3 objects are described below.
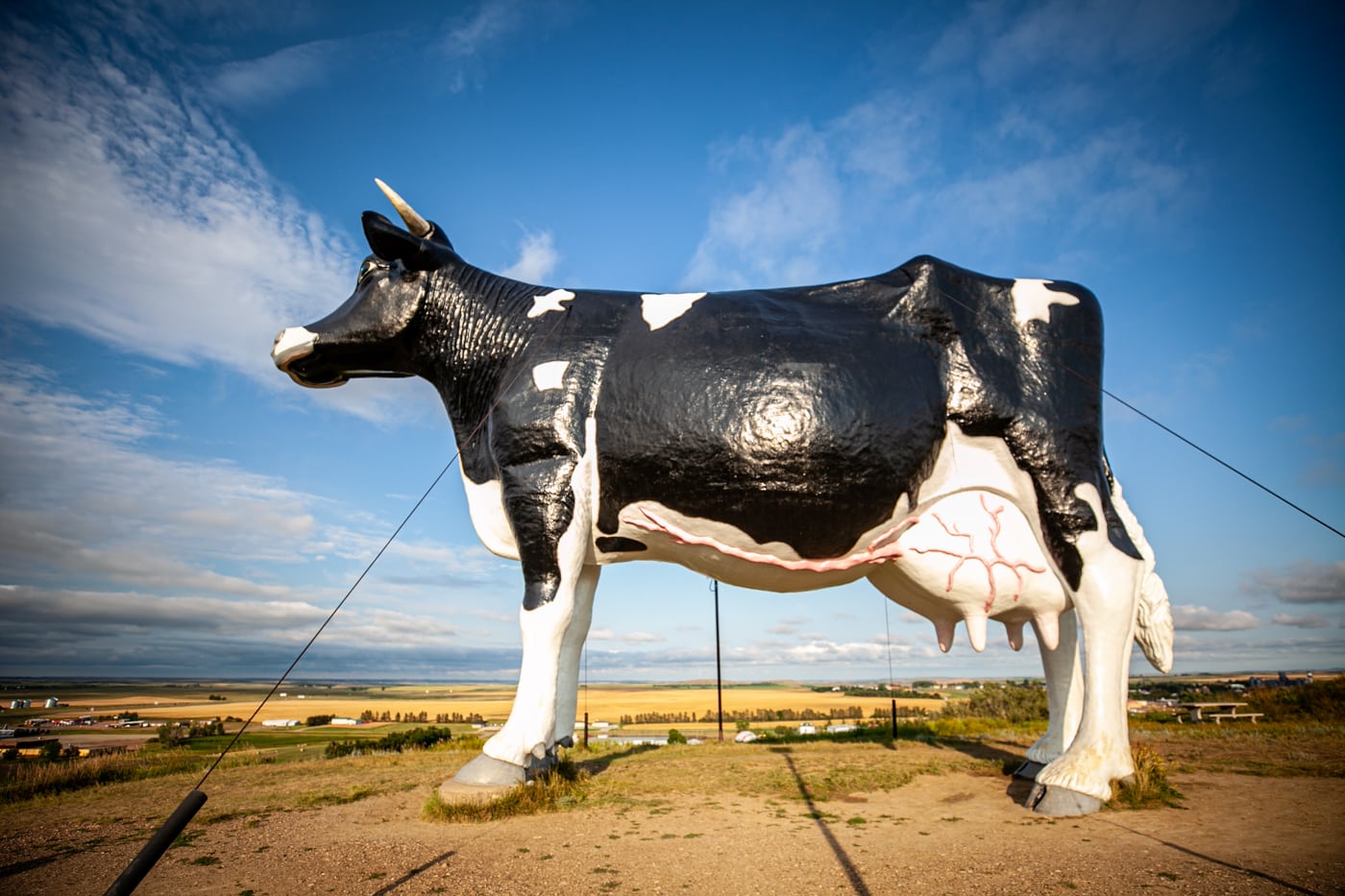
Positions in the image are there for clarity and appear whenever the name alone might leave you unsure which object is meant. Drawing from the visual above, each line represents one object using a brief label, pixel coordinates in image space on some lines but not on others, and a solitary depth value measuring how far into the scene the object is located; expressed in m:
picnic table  15.93
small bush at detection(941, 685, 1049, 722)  17.83
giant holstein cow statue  6.25
